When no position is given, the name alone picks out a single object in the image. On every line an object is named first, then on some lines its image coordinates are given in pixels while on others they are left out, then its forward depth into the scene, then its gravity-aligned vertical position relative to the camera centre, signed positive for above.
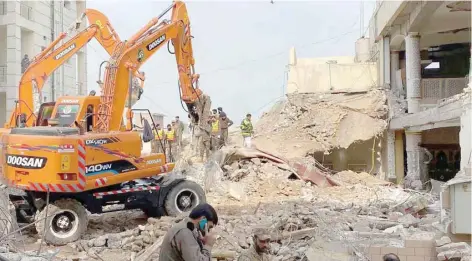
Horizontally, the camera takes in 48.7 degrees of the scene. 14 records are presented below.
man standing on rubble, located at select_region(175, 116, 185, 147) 19.69 +0.33
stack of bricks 6.15 -1.36
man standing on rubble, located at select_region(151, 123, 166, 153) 15.02 -0.21
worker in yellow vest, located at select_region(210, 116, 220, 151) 16.82 +0.14
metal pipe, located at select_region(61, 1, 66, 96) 25.03 +3.29
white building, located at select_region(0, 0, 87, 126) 22.20 +4.60
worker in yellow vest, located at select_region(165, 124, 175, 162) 18.56 +0.06
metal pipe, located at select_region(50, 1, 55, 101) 23.55 +4.95
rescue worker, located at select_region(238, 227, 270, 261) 4.43 -0.94
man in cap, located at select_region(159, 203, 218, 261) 3.78 -0.74
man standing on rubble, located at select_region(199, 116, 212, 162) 14.85 -0.08
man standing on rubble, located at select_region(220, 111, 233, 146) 17.61 +0.38
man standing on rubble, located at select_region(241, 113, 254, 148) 17.12 +0.32
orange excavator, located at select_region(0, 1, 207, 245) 8.70 -0.46
